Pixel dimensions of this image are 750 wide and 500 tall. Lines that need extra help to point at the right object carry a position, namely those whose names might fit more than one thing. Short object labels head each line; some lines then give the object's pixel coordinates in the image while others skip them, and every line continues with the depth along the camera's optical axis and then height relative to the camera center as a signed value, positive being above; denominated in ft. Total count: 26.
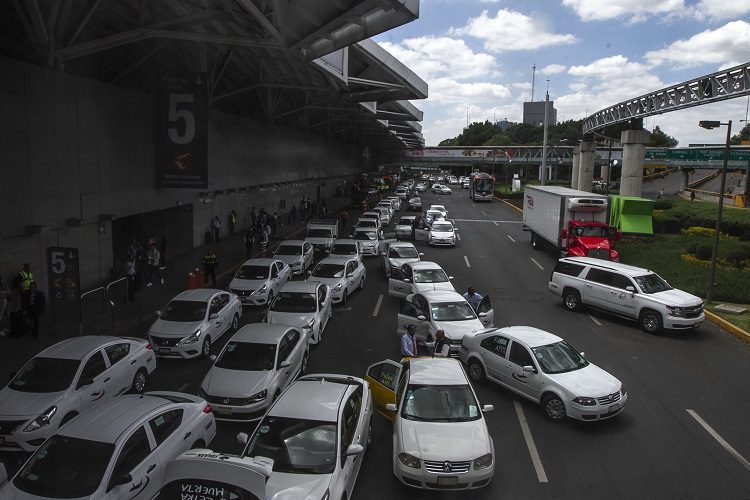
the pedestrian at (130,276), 62.03 -11.76
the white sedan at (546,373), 34.17 -12.42
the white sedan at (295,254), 78.95 -11.73
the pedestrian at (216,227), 105.40 -10.51
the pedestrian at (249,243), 89.92 -11.33
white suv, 53.83 -11.35
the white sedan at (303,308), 48.85 -12.12
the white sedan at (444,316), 45.88 -11.80
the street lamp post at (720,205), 61.67 -2.40
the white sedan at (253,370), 33.83 -12.72
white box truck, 83.51 -7.13
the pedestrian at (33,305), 49.67 -12.20
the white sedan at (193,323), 44.68 -12.67
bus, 240.73 -4.79
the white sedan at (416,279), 61.41 -11.49
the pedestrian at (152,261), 72.02 -11.73
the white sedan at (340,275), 64.28 -11.97
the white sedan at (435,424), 26.40 -12.63
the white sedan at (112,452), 22.09 -11.83
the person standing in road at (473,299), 53.01 -11.32
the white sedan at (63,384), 30.12 -12.82
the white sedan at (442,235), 110.01 -11.38
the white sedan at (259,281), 62.03 -12.28
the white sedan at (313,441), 23.11 -11.90
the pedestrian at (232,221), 114.08 -10.09
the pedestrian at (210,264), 69.56 -11.40
